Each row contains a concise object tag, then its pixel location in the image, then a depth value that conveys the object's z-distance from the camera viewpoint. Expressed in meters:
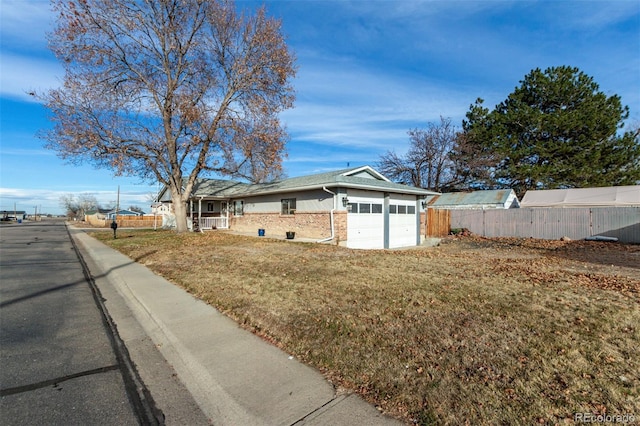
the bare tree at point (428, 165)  31.92
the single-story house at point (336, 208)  14.85
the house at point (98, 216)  62.62
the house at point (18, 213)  110.44
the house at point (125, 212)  70.90
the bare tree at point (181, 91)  17.23
